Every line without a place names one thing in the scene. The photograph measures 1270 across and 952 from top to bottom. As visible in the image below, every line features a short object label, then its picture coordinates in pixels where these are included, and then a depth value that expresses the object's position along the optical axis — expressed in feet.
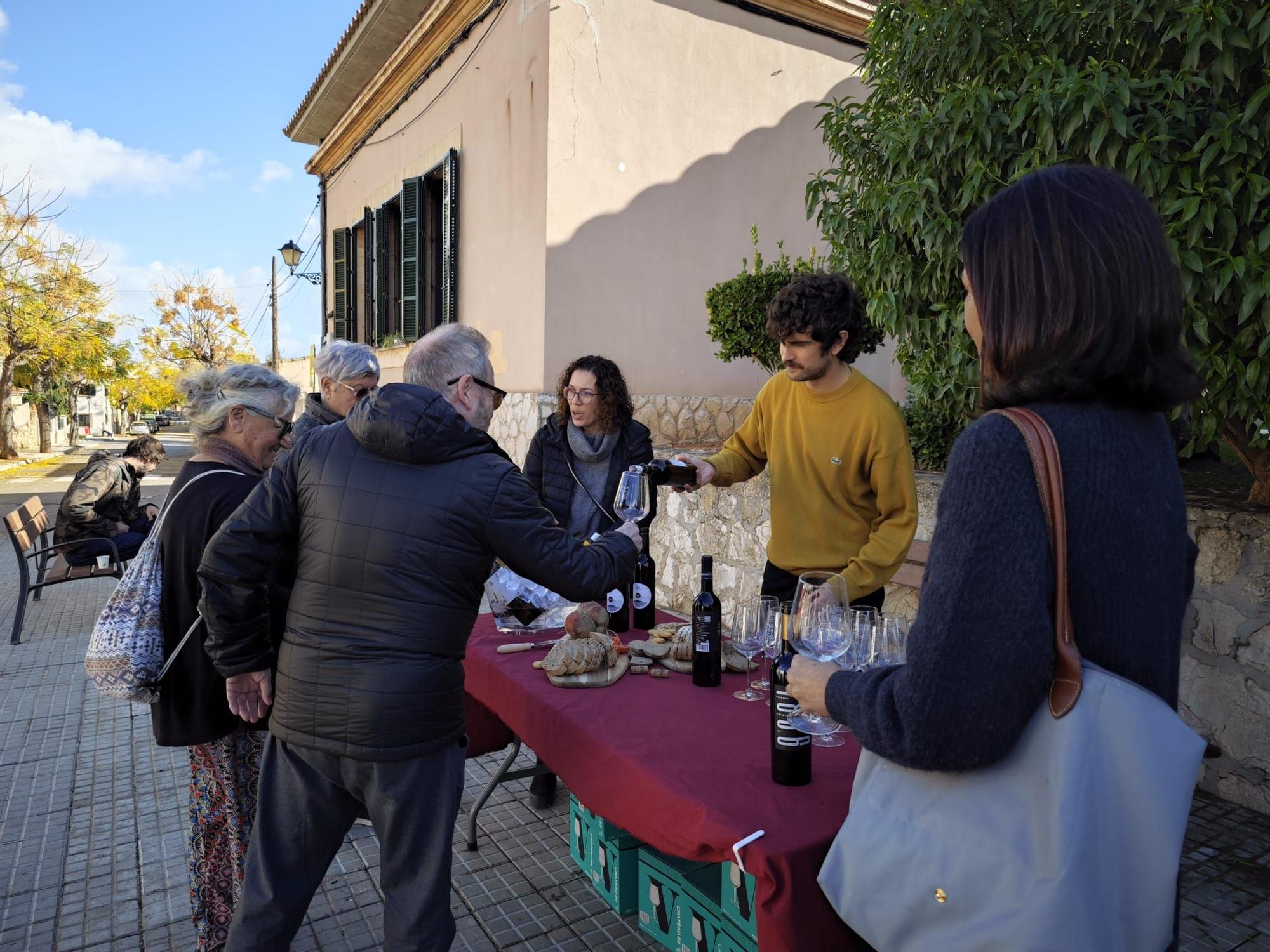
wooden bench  19.58
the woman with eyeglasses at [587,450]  12.31
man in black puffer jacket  5.85
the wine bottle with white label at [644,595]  9.34
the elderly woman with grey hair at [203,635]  7.27
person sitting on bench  20.58
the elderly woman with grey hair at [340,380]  12.32
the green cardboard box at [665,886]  6.79
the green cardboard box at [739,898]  5.60
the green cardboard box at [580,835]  8.32
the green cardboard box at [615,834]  7.67
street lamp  57.72
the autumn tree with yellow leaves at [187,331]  108.78
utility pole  77.51
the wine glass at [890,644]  5.57
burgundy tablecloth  4.50
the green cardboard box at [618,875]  7.64
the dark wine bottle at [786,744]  5.13
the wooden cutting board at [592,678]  7.21
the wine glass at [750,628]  6.58
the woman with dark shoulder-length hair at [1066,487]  3.27
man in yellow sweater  8.43
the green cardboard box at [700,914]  6.34
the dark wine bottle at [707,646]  7.10
